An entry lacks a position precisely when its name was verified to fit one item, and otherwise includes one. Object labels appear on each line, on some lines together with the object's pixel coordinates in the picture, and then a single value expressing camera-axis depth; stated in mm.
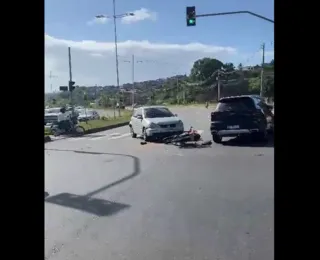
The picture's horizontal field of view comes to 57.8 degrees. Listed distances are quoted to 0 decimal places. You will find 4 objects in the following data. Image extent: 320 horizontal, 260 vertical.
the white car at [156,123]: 12227
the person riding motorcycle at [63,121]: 15191
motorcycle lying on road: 10859
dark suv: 10243
